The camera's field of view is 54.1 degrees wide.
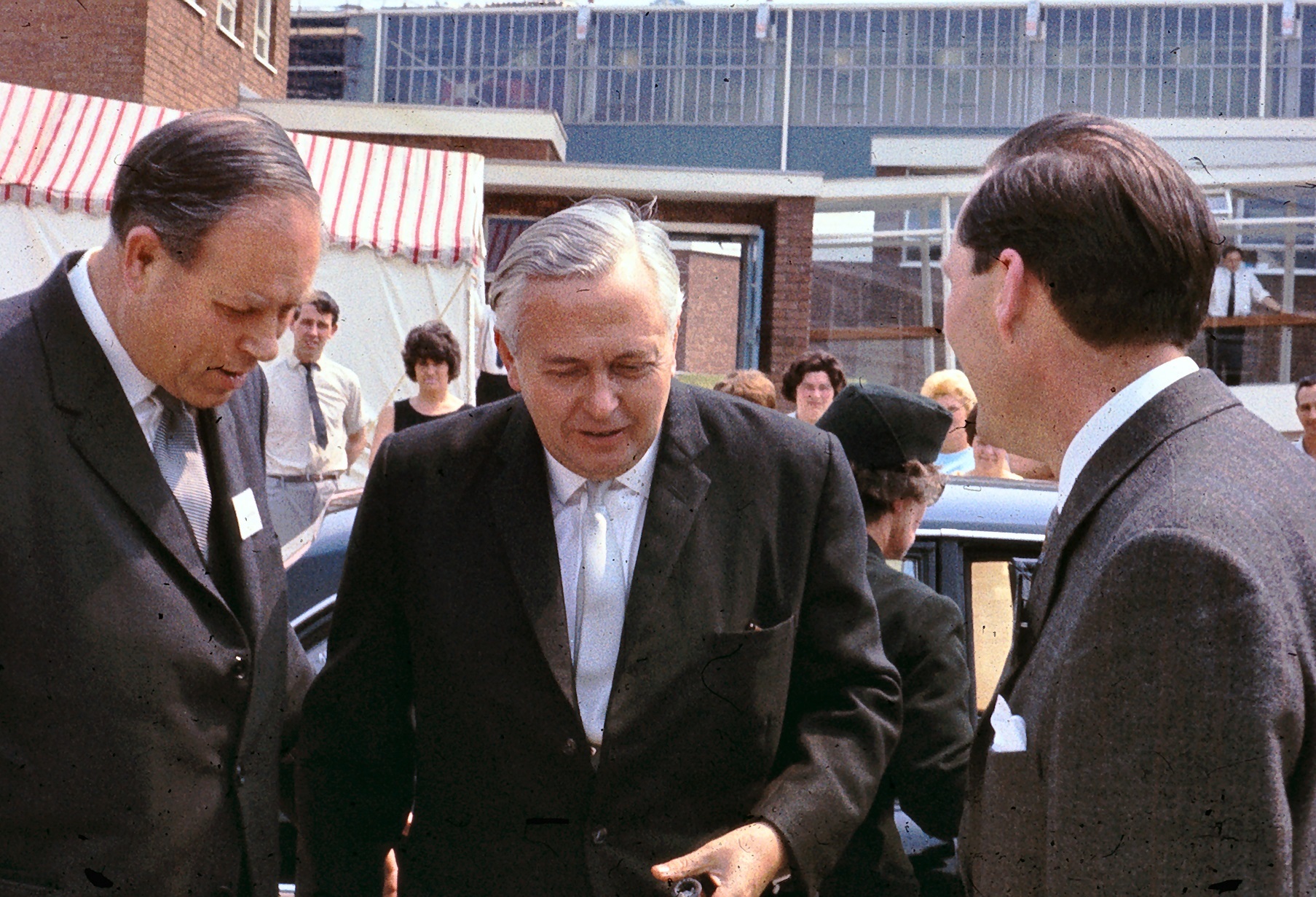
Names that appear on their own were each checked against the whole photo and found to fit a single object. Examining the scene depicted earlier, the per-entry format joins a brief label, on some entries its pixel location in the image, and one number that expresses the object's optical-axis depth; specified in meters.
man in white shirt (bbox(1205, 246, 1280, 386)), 13.60
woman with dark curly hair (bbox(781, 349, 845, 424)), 6.42
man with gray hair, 2.06
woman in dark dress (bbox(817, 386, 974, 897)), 2.66
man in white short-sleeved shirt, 7.10
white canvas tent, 9.62
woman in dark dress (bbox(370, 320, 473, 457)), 7.22
